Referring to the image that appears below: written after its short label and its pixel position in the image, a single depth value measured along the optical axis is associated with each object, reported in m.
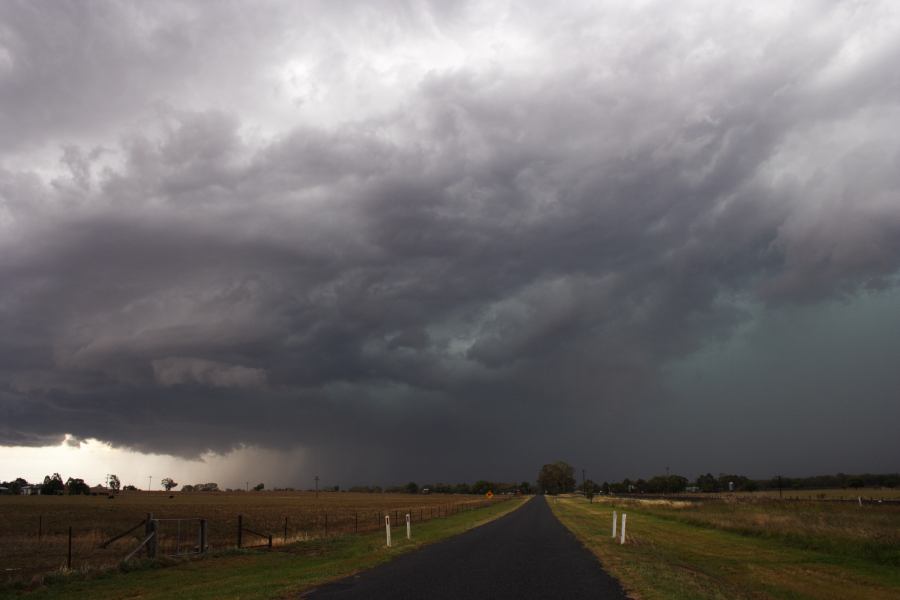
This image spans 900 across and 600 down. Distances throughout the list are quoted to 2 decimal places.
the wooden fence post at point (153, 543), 25.70
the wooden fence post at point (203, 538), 28.62
